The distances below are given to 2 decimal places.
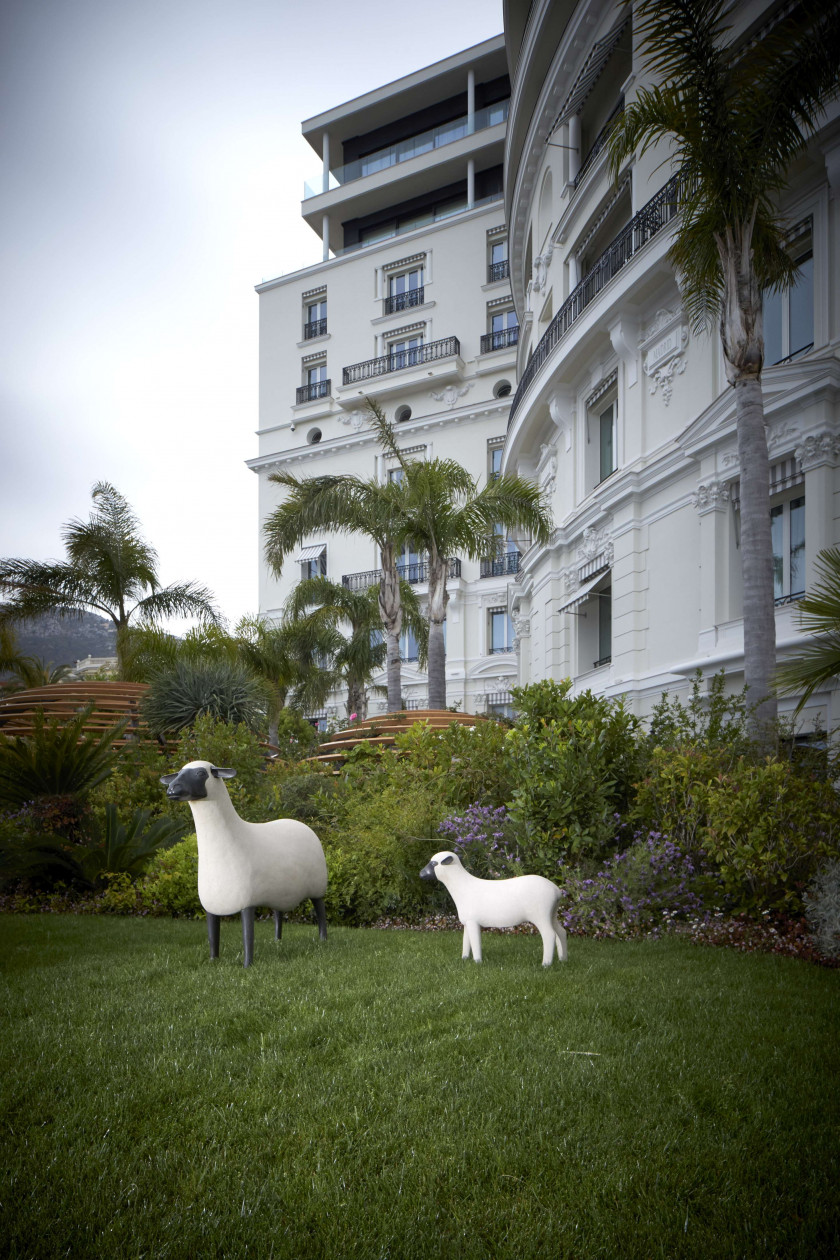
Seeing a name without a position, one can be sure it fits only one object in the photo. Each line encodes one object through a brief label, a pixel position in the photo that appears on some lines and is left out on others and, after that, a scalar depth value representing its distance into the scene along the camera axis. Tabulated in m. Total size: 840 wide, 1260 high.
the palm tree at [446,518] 19.06
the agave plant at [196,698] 14.66
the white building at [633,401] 12.96
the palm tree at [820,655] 7.45
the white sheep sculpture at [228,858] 5.75
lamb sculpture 5.69
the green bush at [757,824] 7.18
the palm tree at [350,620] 28.56
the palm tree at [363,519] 19.56
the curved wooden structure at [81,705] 14.75
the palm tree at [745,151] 10.02
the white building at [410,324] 38.06
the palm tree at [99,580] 24.08
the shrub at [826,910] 6.24
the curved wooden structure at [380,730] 13.36
